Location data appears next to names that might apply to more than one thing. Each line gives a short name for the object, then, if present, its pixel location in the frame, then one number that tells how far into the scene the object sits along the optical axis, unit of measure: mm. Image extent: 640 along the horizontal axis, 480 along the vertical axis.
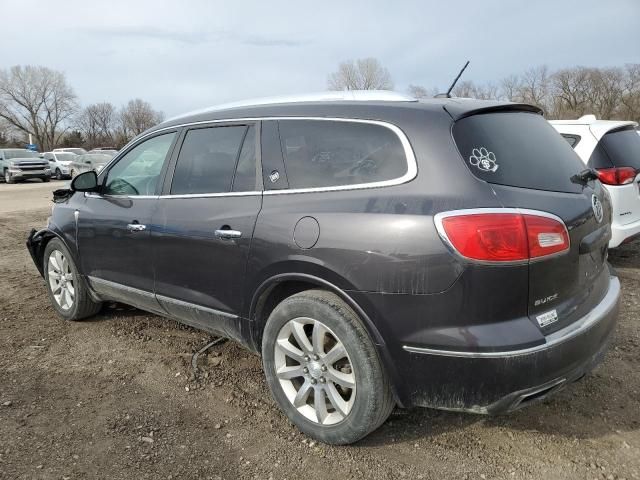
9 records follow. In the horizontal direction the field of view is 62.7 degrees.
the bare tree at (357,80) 62500
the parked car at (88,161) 26347
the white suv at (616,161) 5441
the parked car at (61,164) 30328
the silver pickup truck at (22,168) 27156
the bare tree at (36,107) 81438
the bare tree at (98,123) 91938
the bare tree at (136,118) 93438
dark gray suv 2238
